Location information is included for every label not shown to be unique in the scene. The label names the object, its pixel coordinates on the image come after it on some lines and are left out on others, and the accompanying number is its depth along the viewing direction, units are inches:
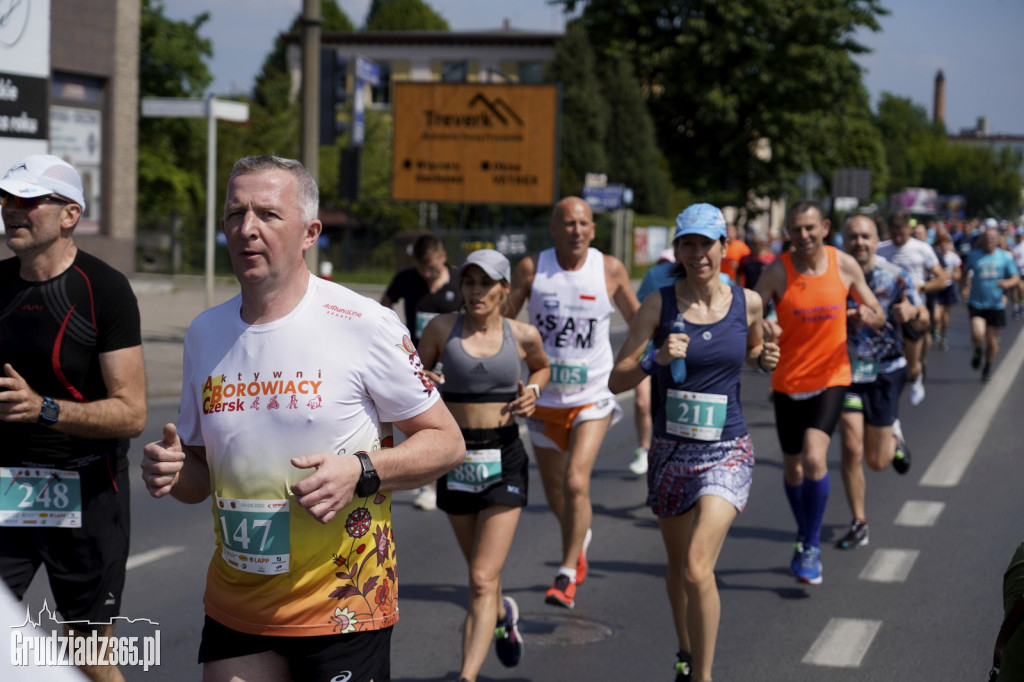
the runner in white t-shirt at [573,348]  270.5
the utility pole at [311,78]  594.5
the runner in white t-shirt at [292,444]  121.1
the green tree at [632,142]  2053.4
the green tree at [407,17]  3690.9
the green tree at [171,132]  1560.0
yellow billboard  979.9
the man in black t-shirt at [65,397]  157.8
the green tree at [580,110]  1998.0
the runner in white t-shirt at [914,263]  509.4
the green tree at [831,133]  2038.6
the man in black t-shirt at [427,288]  380.5
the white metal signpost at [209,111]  678.5
